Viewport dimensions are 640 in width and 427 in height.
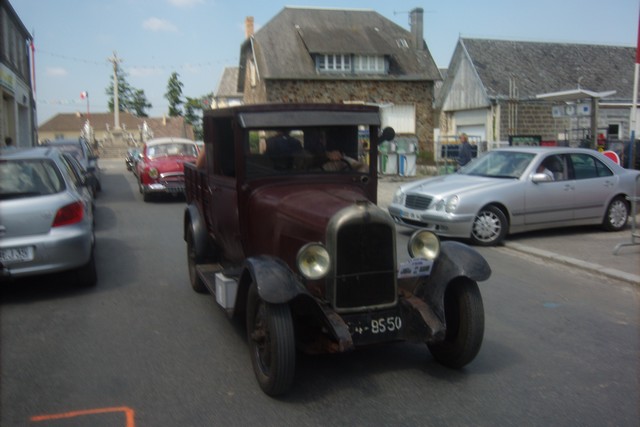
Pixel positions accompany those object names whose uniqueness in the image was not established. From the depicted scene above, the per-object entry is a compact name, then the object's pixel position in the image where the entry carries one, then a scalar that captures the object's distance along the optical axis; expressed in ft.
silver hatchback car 21.33
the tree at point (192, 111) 206.22
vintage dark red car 13.83
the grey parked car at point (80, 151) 56.10
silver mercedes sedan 32.50
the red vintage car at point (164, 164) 51.72
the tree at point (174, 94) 246.88
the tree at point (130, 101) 314.35
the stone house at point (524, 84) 94.27
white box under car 16.10
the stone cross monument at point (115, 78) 177.82
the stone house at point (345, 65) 100.89
